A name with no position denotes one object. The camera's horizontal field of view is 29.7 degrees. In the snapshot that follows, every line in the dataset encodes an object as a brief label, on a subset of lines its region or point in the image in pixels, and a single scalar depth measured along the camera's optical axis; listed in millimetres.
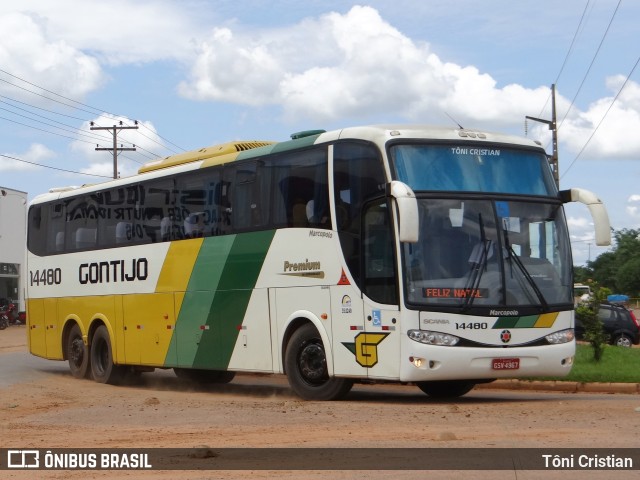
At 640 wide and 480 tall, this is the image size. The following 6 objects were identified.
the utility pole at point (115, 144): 70125
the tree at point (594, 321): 22625
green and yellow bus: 15062
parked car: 35344
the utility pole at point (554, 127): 41469
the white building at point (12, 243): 58312
